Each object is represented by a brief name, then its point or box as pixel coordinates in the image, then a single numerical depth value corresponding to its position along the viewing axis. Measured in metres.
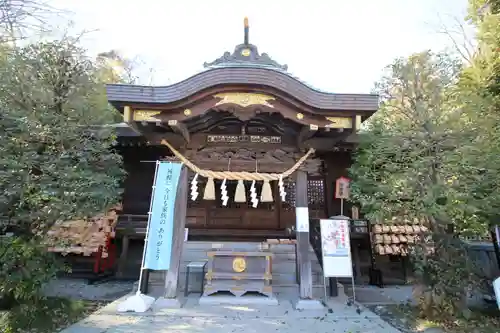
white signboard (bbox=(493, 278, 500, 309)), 4.81
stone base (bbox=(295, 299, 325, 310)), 5.92
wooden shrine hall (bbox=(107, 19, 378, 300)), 5.85
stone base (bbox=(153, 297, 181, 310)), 5.82
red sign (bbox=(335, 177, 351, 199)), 9.39
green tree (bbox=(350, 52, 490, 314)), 5.23
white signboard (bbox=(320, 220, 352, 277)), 6.43
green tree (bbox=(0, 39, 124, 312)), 5.08
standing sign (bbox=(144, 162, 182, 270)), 5.94
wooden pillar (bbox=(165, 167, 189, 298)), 6.04
